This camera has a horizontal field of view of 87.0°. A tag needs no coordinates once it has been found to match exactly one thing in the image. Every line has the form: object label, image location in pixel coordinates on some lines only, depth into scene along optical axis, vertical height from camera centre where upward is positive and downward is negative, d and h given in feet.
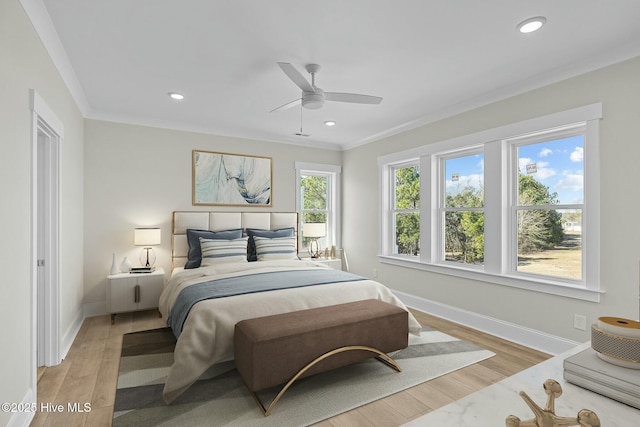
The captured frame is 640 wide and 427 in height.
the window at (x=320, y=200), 18.93 +0.76
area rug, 6.93 -4.20
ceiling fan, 9.29 +3.32
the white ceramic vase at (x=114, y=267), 13.37 -2.19
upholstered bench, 7.04 -2.93
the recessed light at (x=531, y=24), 7.31 +4.21
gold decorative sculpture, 1.86 -1.20
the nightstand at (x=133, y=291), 12.83 -3.07
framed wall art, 15.80 +1.64
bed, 7.90 -2.17
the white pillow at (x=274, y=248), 14.76 -1.59
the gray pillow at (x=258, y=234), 15.19 -1.01
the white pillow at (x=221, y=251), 13.48 -1.55
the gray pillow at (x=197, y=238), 13.84 -1.07
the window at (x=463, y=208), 12.76 +0.21
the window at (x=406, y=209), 15.56 +0.20
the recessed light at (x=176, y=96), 11.73 +4.14
